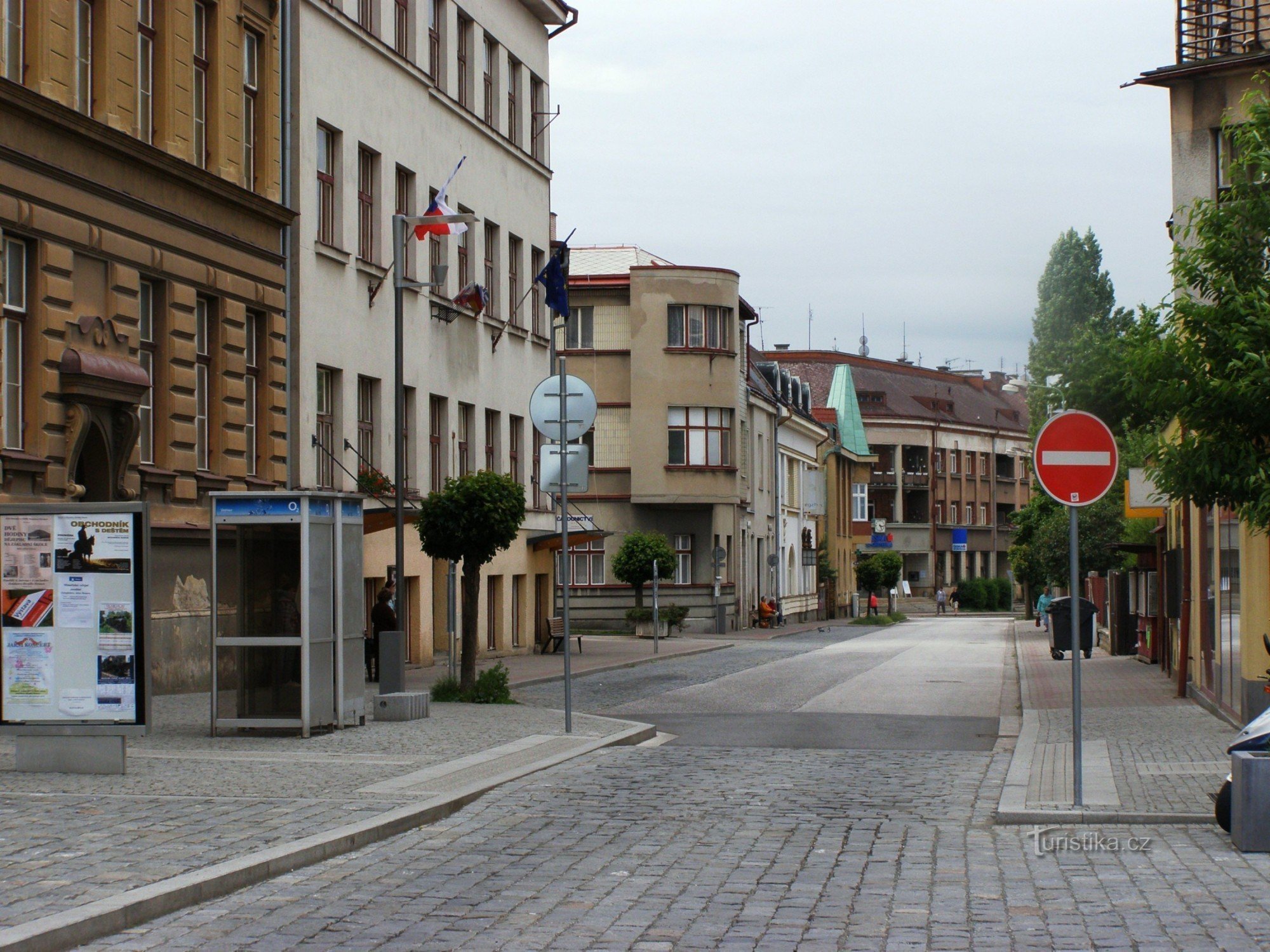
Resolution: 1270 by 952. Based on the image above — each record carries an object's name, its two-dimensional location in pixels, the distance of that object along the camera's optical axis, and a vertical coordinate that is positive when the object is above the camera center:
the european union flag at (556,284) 34.09 +5.17
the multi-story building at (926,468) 113.81 +5.24
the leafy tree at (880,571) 89.75 -1.27
